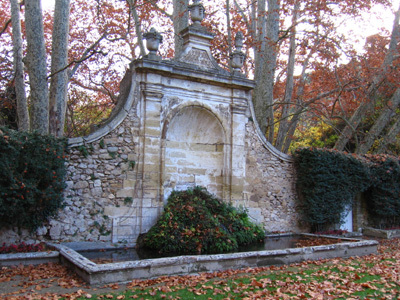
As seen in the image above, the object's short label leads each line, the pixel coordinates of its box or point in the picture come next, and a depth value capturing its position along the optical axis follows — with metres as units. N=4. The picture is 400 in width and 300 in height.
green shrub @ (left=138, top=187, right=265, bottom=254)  7.77
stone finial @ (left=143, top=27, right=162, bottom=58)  8.73
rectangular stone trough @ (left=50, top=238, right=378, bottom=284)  5.70
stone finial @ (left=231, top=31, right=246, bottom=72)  10.21
